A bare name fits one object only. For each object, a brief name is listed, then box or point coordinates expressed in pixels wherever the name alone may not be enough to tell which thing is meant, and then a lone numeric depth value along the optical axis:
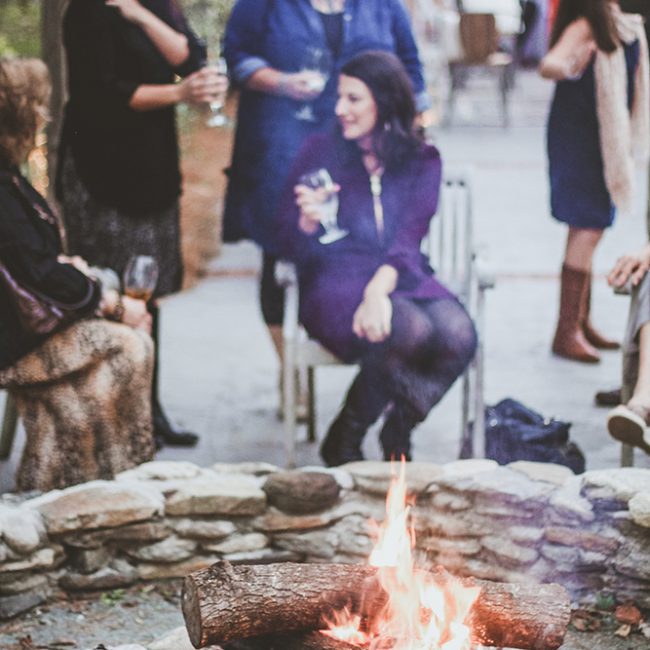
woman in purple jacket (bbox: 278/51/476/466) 4.09
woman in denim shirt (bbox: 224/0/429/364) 4.55
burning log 2.66
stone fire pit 3.40
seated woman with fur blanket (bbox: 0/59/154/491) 3.64
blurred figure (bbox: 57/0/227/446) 4.18
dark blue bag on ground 4.05
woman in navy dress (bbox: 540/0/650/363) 5.14
